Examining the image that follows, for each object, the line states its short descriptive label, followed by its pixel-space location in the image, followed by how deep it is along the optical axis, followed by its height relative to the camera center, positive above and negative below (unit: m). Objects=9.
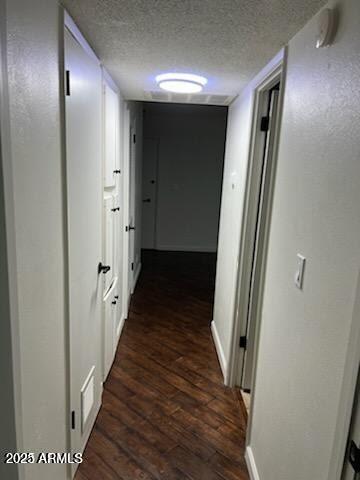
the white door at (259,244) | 2.01 -0.44
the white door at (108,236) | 2.15 -0.46
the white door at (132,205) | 3.39 -0.41
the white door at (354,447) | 0.82 -0.65
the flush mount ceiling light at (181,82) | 2.02 +0.54
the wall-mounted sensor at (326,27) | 1.02 +0.46
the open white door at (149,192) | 5.84 -0.41
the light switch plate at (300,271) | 1.20 -0.34
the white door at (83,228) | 1.37 -0.29
